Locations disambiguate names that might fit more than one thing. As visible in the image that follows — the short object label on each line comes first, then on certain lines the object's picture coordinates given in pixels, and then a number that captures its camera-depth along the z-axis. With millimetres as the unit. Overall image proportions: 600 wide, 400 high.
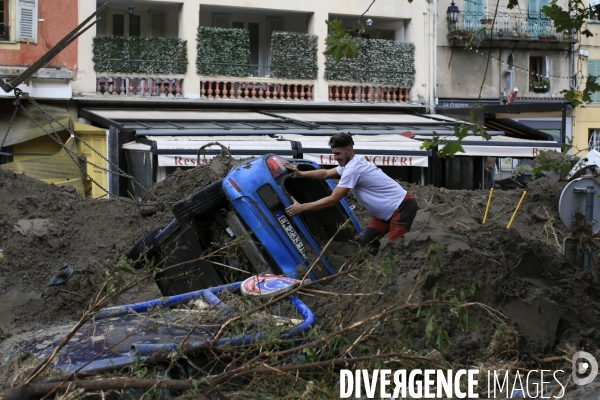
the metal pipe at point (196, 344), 4570
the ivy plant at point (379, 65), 23078
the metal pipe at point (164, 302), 5621
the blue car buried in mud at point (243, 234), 6762
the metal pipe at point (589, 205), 8016
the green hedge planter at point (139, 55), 19984
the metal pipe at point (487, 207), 12497
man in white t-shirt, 7250
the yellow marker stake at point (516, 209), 11896
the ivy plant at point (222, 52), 21156
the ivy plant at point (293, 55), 22047
